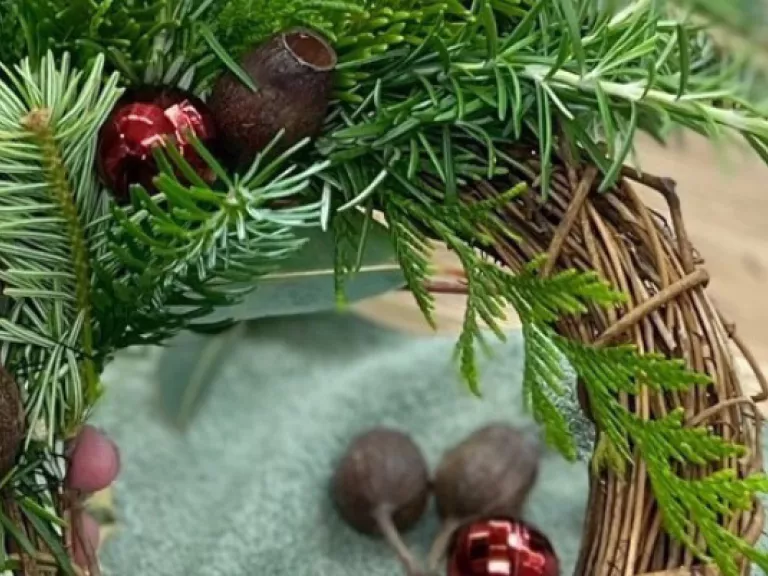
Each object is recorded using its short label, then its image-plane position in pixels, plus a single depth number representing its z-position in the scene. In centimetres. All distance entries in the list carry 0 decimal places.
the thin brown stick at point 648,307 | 43
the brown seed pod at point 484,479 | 74
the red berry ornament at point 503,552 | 57
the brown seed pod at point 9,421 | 42
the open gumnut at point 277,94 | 42
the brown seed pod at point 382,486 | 73
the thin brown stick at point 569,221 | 44
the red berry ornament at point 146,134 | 42
